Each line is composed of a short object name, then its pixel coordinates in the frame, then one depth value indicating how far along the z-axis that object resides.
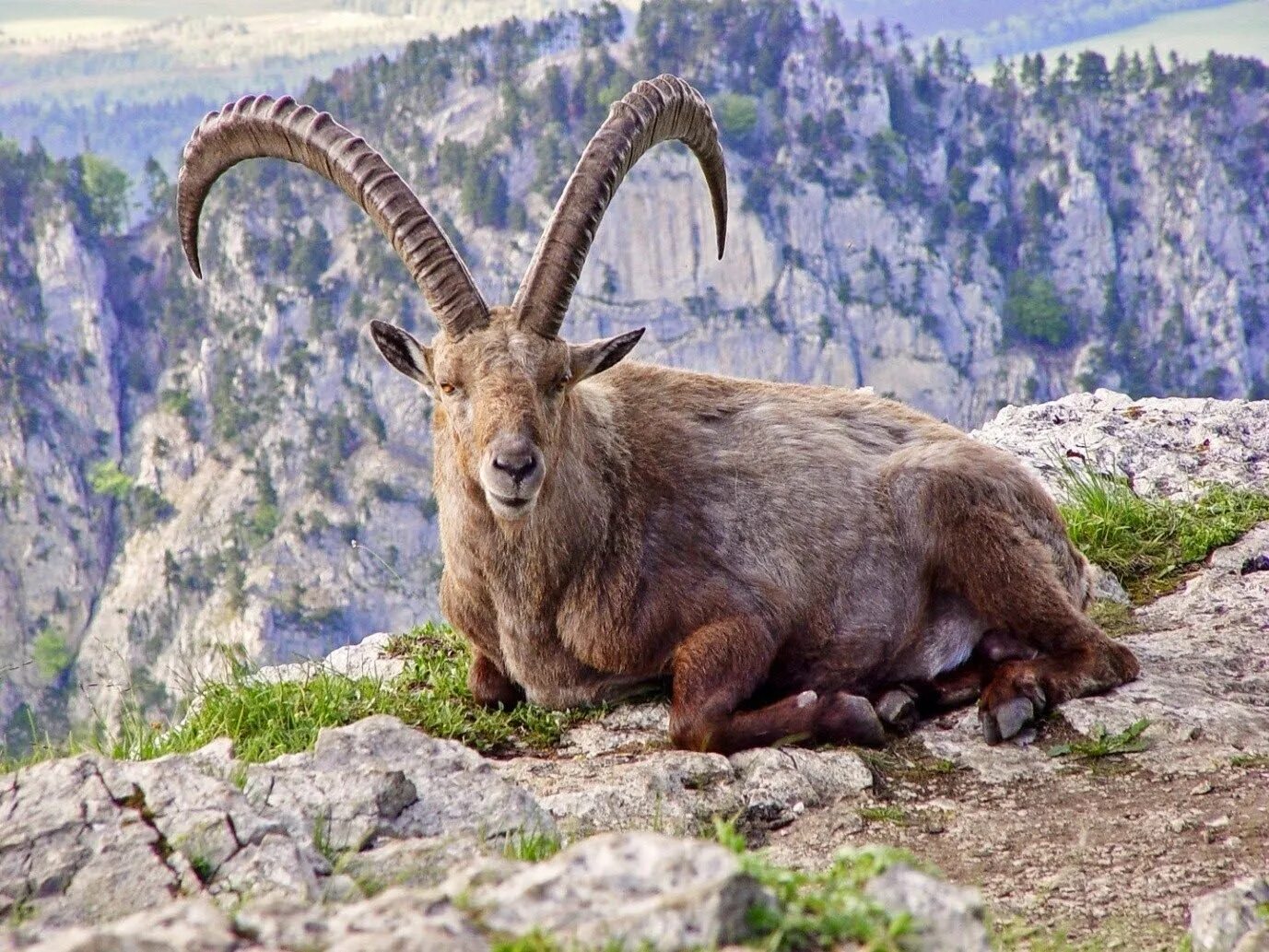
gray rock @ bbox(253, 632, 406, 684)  9.31
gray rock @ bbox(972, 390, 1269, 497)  12.69
